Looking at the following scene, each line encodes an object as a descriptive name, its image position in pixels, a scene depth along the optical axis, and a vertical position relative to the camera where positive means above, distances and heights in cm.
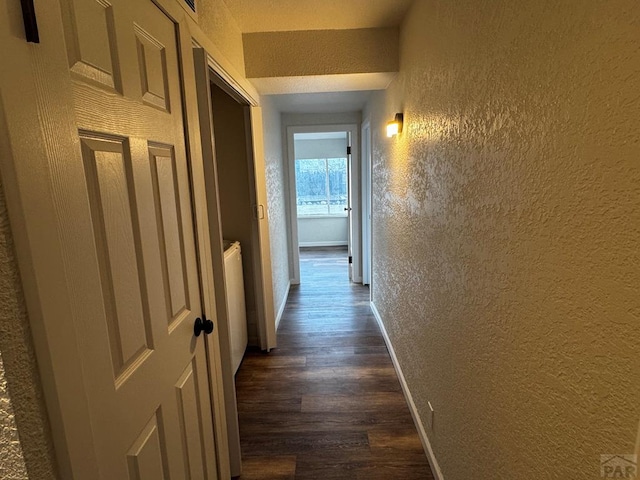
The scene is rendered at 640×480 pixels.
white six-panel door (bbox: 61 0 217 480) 73 -14
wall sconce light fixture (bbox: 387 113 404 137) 216 +36
